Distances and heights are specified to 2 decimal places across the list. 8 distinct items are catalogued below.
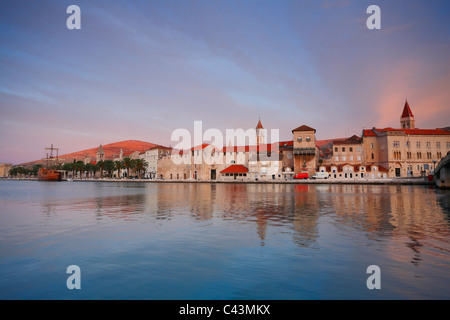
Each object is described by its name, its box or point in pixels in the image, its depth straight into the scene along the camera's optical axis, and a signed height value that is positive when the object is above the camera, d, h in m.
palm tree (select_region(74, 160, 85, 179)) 150.52 +4.91
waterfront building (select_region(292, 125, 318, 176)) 80.00 +6.88
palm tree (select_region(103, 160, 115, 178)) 133.75 +4.74
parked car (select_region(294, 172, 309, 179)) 78.53 -0.25
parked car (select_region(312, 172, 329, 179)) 77.19 -0.28
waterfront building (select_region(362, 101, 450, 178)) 74.50 +6.27
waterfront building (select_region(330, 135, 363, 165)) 78.81 +5.95
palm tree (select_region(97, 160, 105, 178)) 134.62 +5.05
